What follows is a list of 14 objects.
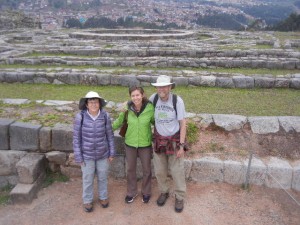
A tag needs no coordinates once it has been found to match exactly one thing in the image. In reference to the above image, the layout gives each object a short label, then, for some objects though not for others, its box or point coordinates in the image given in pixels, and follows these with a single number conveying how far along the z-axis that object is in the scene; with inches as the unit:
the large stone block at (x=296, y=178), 201.9
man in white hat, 172.9
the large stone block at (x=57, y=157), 221.6
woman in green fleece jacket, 179.3
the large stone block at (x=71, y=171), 226.1
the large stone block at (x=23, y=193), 201.0
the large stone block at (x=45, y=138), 218.5
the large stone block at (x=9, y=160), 224.4
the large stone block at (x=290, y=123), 229.8
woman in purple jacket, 177.2
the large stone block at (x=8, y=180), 230.2
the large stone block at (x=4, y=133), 219.9
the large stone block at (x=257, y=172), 205.0
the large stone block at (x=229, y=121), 234.8
